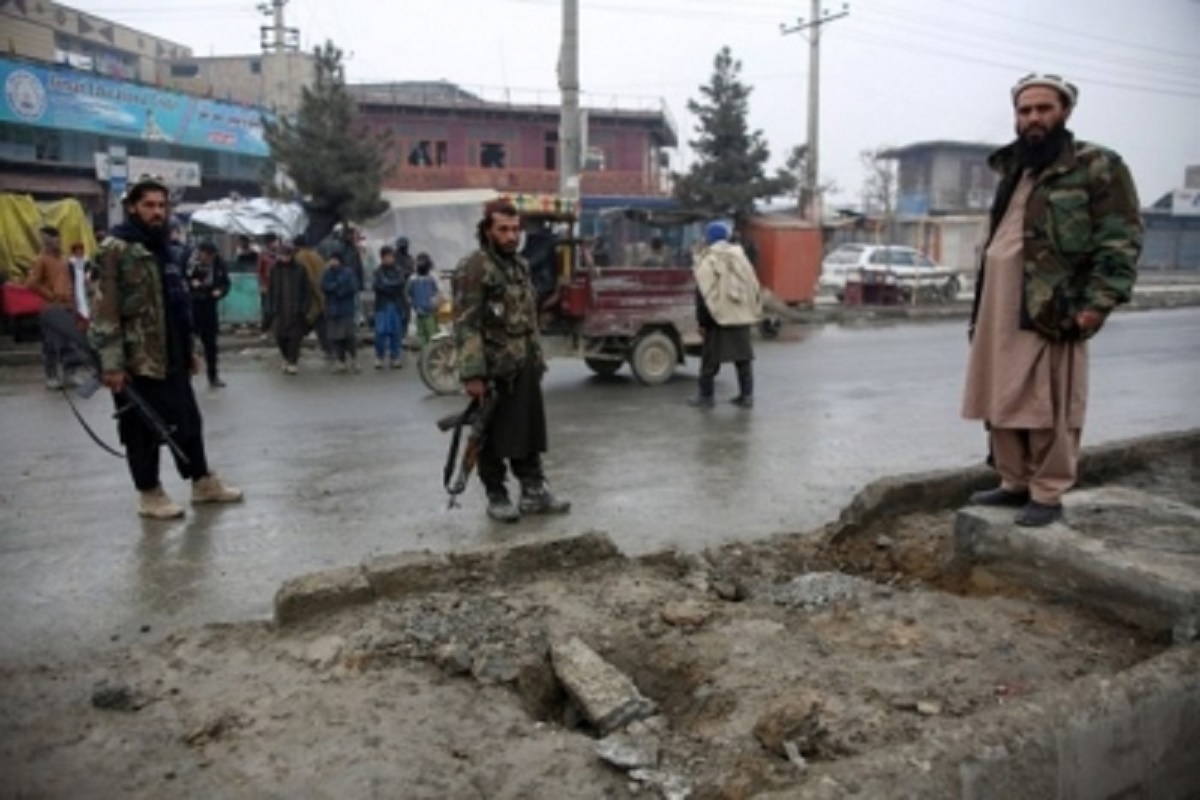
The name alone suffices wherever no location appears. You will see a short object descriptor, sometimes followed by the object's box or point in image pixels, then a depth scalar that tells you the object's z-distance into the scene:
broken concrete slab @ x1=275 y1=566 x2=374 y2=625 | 3.57
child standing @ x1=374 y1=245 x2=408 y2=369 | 12.98
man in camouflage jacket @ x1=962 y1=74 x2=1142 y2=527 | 3.76
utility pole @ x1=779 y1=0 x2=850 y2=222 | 26.28
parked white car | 25.62
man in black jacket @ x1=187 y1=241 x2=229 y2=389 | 10.63
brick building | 37.62
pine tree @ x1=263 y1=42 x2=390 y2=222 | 21.50
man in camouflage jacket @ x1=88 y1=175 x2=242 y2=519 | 5.03
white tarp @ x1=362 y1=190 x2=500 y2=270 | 24.33
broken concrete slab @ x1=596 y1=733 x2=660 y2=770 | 2.67
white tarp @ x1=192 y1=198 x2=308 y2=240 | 18.97
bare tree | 54.10
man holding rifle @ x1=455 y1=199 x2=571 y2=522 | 5.00
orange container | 22.97
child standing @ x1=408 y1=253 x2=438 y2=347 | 13.27
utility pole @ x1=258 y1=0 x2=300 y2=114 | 37.34
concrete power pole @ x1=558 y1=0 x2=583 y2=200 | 16.33
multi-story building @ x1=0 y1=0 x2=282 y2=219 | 22.72
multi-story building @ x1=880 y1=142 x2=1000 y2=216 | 52.59
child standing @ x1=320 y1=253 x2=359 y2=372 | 12.33
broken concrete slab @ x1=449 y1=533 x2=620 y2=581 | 3.93
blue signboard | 23.03
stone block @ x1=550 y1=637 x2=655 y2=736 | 2.90
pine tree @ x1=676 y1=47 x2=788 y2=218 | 26.86
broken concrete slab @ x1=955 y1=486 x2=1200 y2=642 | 3.32
